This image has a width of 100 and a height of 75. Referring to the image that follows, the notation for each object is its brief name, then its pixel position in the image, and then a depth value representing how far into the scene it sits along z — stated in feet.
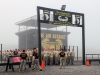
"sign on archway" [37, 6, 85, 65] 61.41
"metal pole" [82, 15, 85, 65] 71.35
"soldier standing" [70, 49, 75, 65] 71.15
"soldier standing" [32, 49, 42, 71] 49.45
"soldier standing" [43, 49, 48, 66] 68.39
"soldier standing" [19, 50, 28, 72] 47.01
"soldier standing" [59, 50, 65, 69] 55.52
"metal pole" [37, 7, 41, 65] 59.11
